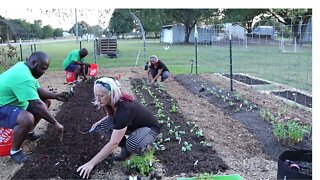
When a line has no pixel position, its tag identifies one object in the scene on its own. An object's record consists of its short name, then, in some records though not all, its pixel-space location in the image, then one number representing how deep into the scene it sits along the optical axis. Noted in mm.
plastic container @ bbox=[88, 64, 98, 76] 7797
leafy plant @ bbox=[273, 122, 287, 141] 3174
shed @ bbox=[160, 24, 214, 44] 28312
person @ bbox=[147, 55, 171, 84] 6957
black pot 1929
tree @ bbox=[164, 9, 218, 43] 23634
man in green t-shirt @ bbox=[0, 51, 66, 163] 2689
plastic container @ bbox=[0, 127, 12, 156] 2980
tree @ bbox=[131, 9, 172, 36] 16834
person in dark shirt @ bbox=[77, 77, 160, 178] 2305
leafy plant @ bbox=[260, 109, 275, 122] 3903
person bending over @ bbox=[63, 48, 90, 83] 6898
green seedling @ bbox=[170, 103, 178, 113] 4398
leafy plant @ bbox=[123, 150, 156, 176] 2535
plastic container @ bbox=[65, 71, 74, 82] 7199
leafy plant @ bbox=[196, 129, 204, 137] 3379
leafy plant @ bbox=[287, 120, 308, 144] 3104
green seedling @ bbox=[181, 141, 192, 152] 2971
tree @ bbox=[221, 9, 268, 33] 17636
